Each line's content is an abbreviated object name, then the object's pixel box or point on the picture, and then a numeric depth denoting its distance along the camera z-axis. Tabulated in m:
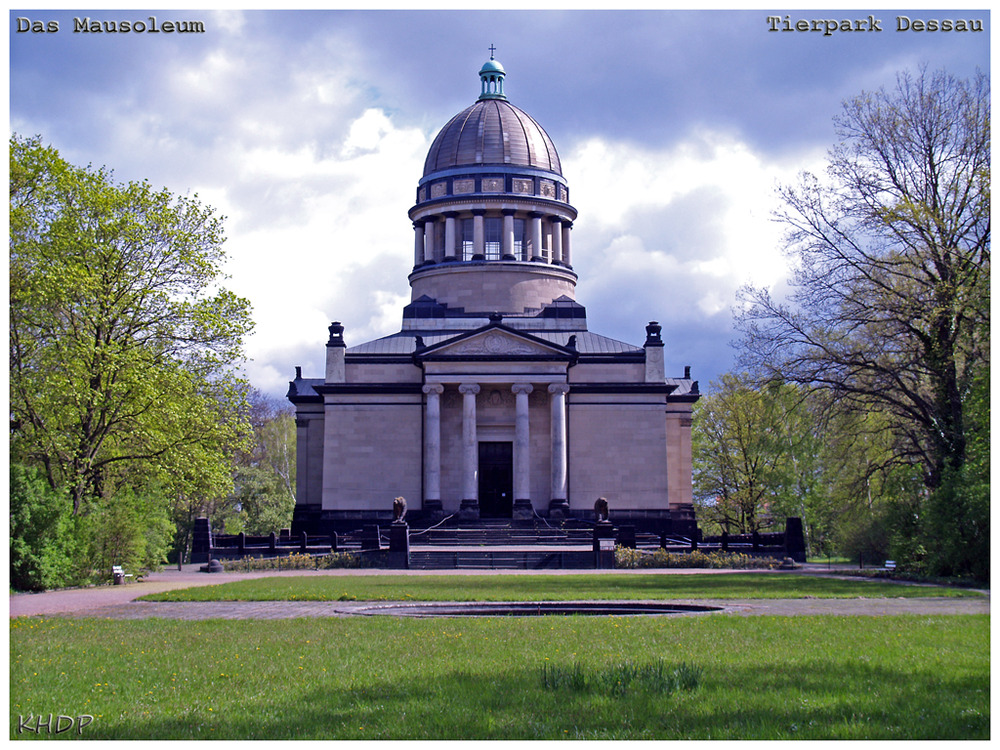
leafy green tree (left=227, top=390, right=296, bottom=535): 64.06
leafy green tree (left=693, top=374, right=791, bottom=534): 62.47
